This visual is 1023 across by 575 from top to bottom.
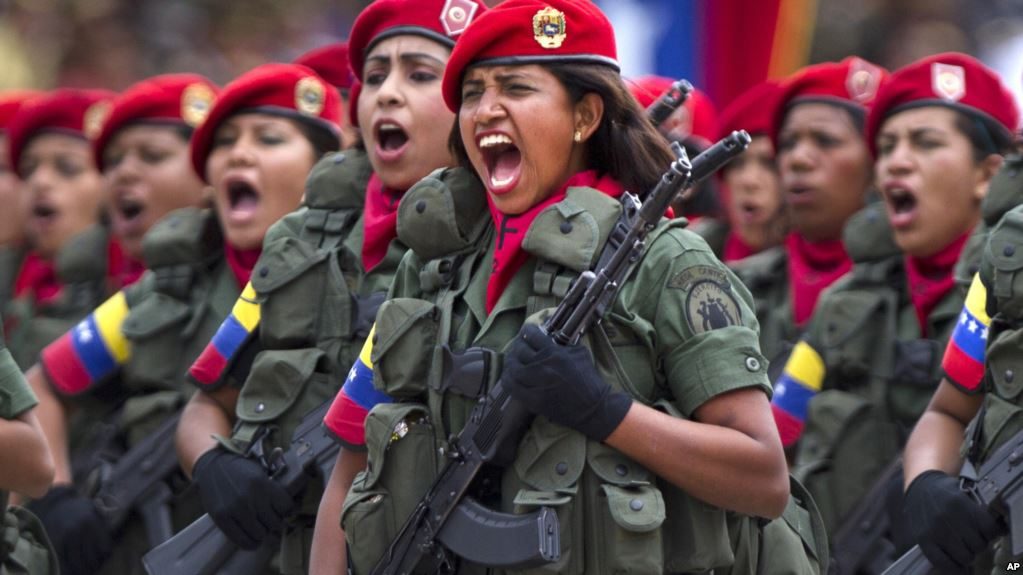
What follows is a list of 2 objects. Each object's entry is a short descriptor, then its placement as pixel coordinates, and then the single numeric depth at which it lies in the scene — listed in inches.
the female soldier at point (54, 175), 772.0
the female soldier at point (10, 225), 812.0
